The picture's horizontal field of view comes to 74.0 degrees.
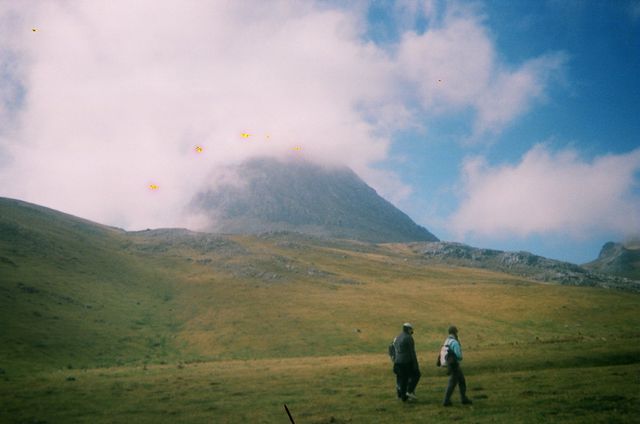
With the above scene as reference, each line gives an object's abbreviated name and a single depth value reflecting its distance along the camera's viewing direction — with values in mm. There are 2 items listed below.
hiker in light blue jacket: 18984
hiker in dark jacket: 20688
